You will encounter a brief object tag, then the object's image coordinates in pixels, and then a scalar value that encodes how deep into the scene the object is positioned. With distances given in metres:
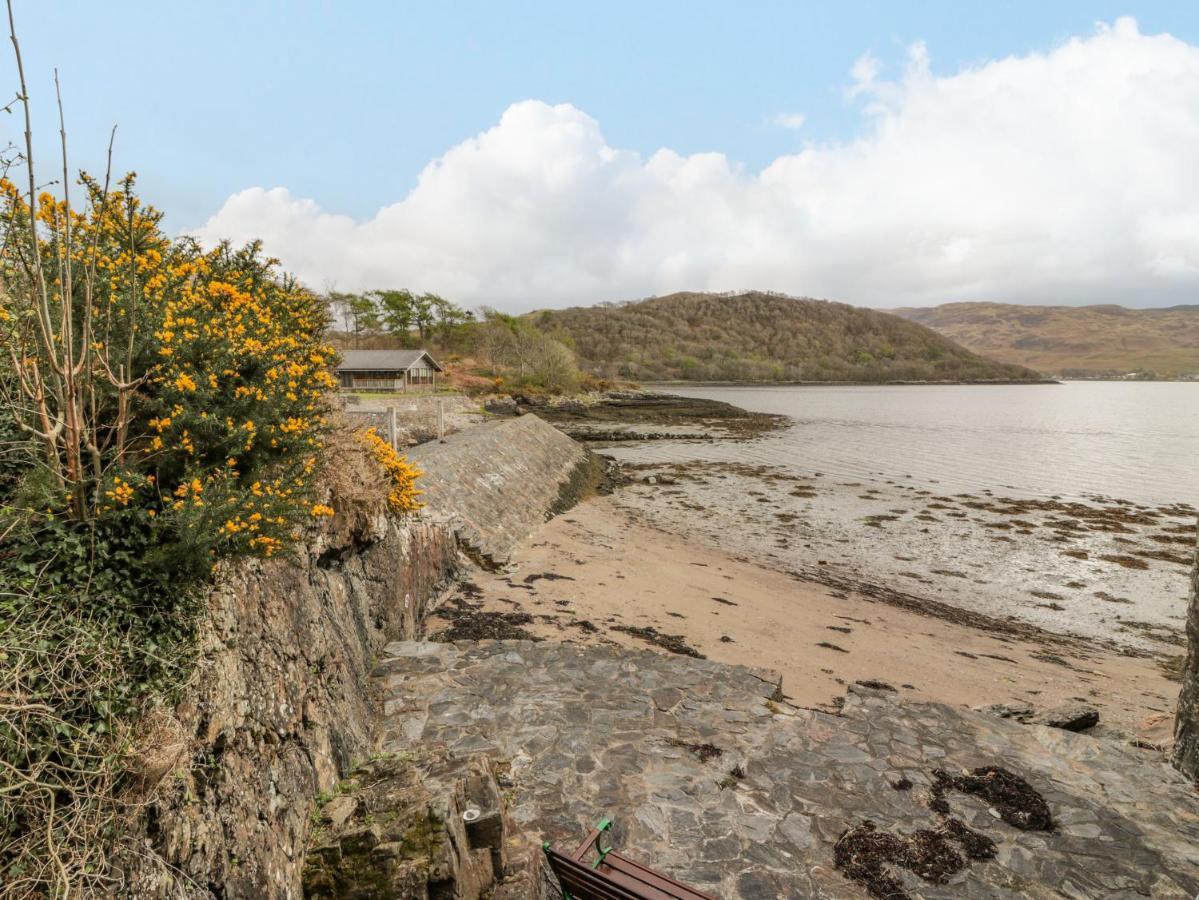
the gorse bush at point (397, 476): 8.73
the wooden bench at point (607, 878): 3.50
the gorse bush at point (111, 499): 2.45
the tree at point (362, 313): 74.81
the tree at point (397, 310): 75.94
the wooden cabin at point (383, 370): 47.84
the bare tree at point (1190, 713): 6.45
